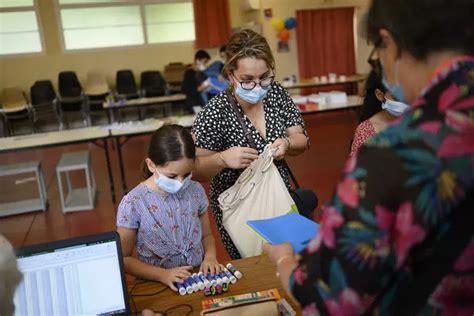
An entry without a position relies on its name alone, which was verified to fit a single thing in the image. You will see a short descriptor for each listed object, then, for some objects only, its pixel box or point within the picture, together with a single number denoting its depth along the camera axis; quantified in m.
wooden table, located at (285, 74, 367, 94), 8.05
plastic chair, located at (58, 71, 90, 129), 8.60
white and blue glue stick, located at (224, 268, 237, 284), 1.41
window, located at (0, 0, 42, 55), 8.77
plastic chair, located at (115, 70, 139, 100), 9.02
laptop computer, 1.11
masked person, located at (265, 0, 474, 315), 0.64
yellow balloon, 9.34
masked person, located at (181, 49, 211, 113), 7.07
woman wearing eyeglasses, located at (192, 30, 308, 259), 1.77
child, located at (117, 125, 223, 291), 1.53
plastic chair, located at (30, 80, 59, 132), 8.45
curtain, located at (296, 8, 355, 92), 9.74
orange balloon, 9.49
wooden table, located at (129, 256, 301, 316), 1.32
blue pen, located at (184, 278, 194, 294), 1.37
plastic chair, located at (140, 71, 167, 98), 9.17
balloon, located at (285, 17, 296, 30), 9.45
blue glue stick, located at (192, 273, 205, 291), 1.37
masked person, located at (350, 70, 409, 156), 1.81
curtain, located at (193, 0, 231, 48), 9.40
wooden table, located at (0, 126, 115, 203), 4.66
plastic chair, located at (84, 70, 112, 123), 8.68
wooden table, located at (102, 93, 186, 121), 7.76
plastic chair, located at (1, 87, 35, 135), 8.13
